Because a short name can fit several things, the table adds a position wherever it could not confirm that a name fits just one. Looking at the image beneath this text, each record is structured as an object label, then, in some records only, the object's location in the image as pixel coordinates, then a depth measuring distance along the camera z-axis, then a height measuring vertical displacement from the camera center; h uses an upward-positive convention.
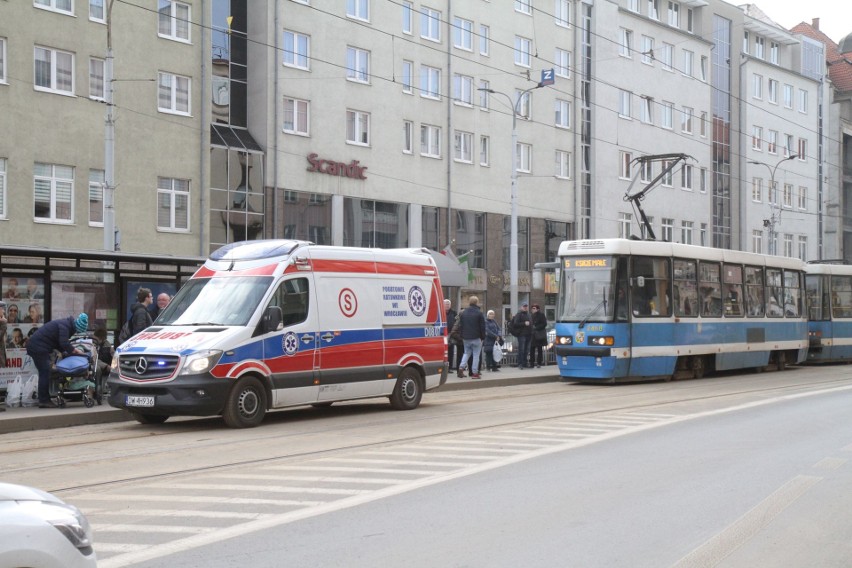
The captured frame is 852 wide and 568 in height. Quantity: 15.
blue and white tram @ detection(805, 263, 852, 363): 33.84 -0.49
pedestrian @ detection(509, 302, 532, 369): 27.48 -0.99
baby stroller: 15.91 -1.32
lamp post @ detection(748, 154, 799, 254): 52.33 +5.07
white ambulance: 13.84 -0.64
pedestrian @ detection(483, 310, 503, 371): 26.84 -1.13
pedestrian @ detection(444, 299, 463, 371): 24.99 -1.30
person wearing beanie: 15.57 -0.74
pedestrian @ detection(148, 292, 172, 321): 16.95 -0.15
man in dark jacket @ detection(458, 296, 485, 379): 23.80 -0.81
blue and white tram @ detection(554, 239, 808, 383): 23.44 -0.38
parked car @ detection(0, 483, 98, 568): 4.07 -0.96
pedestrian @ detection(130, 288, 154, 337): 16.67 -0.36
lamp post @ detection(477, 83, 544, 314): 34.41 +1.68
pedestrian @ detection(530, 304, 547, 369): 28.44 -0.98
